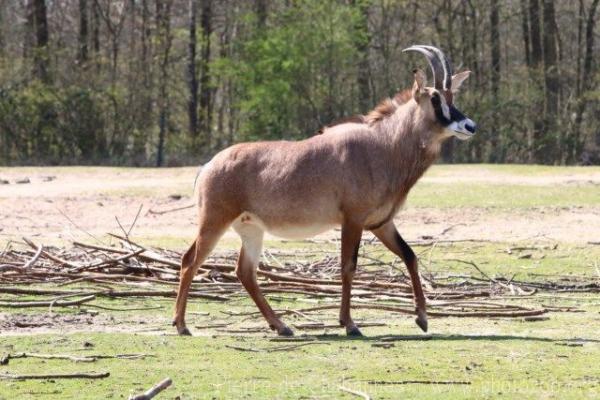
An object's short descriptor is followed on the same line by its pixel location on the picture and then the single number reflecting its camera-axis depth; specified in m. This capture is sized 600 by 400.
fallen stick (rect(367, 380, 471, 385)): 9.44
